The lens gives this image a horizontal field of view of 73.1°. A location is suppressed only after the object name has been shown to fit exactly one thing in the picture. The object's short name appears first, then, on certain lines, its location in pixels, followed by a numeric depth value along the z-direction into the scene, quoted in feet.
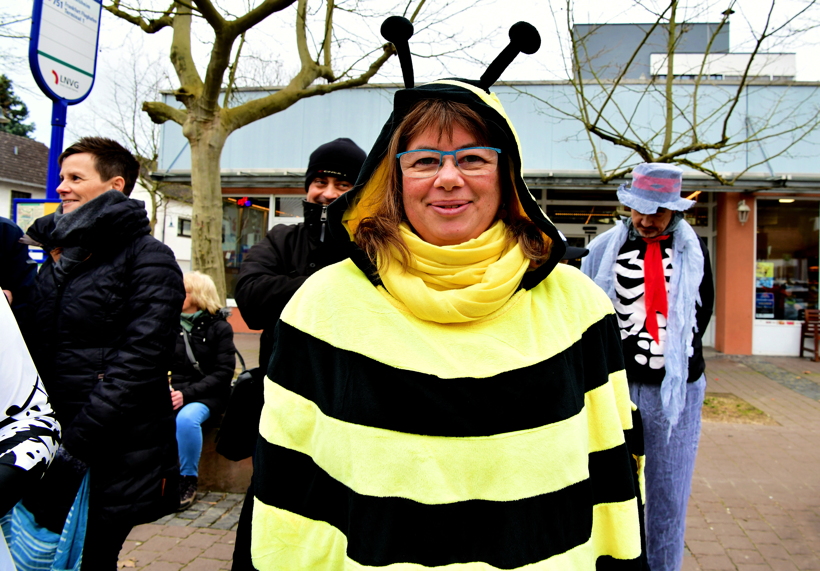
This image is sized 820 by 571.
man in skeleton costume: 8.74
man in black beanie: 7.35
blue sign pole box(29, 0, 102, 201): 11.93
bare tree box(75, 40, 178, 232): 58.19
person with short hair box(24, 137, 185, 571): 7.12
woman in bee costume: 4.20
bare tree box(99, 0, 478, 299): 19.16
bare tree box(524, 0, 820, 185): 33.50
